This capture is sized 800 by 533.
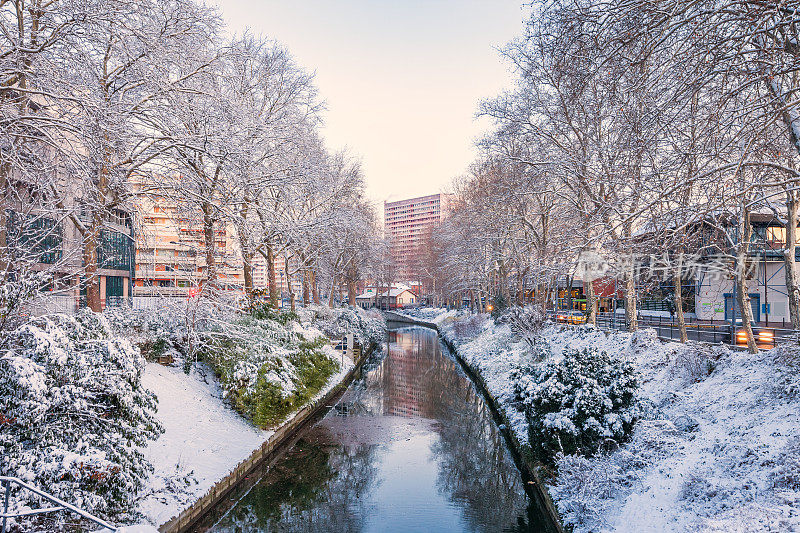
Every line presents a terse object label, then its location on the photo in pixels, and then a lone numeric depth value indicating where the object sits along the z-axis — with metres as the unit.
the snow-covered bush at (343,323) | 29.38
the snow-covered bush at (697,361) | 11.59
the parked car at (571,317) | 27.49
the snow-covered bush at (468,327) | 35.97
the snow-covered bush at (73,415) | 6.36
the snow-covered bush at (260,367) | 13.16
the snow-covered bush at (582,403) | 9.15
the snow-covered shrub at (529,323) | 19.66
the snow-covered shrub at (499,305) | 33.49
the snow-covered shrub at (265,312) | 18.06
